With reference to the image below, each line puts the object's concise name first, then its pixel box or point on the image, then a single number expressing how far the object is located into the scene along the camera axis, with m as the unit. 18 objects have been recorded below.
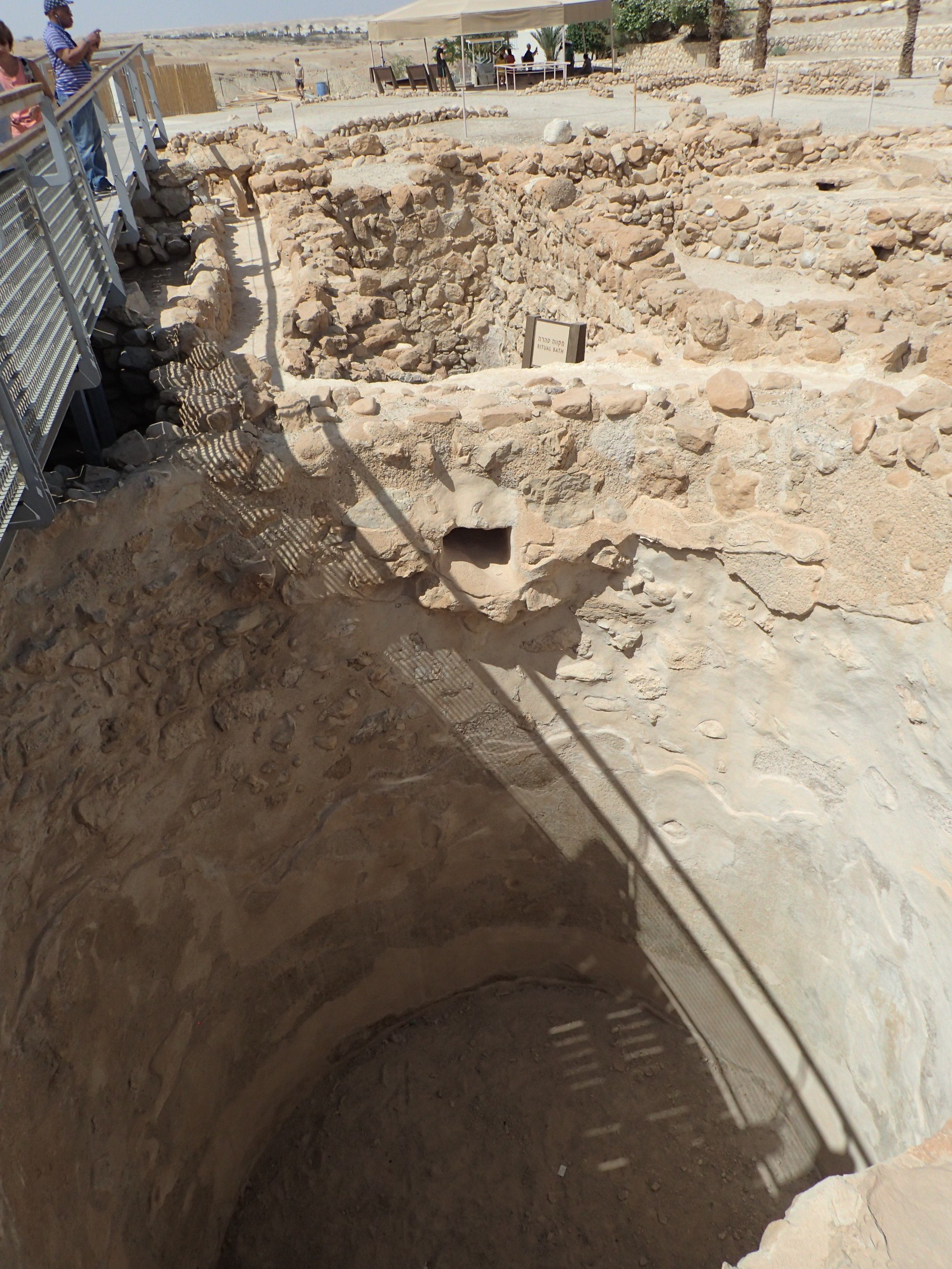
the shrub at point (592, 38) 21.77
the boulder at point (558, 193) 6.72
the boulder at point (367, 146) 8.52
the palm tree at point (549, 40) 20.62
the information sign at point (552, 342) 5.46
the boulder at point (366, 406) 4.30
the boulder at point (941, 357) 4.05
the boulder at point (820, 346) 4.39
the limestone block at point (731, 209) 5.85
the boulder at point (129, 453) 3.89
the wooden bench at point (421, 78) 16.80
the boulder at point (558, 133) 7.80
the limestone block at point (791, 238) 5.49
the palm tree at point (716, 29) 17.89
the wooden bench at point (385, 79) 17.59
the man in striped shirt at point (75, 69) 5.44
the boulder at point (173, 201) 6.63
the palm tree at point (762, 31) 16.56
